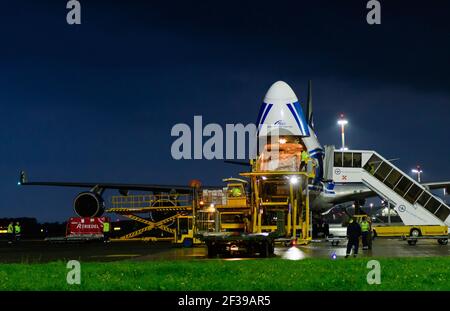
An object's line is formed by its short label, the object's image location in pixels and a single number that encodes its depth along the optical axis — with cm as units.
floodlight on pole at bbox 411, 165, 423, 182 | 10355
